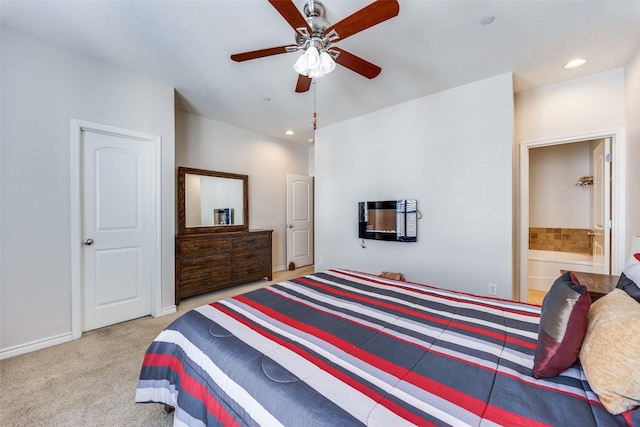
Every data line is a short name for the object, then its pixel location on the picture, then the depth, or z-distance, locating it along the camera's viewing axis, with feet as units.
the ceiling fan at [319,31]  4.66
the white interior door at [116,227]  8.36
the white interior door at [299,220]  17.15
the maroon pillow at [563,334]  2.86
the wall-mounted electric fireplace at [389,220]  11.07
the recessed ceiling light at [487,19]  6.40
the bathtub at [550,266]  12.21
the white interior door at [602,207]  8.93
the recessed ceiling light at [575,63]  8.09
